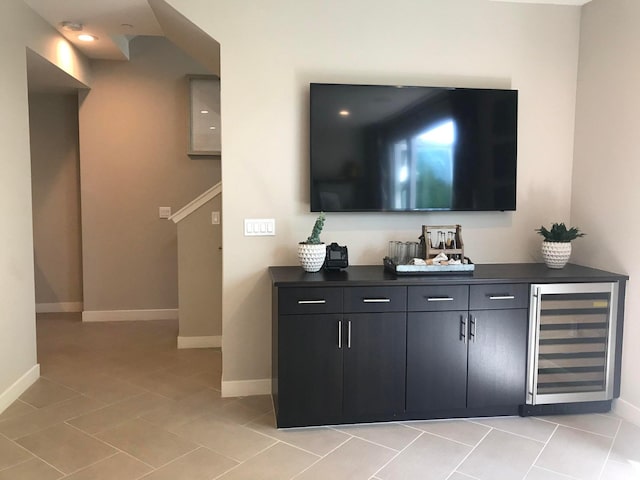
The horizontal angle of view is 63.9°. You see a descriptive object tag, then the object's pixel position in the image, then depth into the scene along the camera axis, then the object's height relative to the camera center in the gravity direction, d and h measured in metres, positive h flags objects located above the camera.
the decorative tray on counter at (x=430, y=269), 3.12 -0.40
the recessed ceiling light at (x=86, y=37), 4.31 +1.41
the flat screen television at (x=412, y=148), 3.32 +0.37
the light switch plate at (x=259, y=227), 3.37 -0.16
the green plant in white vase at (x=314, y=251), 3.15 -0.29
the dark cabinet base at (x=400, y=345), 2.94 -0.83
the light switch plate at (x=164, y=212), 5.53 -0.10
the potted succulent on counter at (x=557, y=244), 3.37 -0.26
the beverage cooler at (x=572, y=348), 3.14 -0.88
